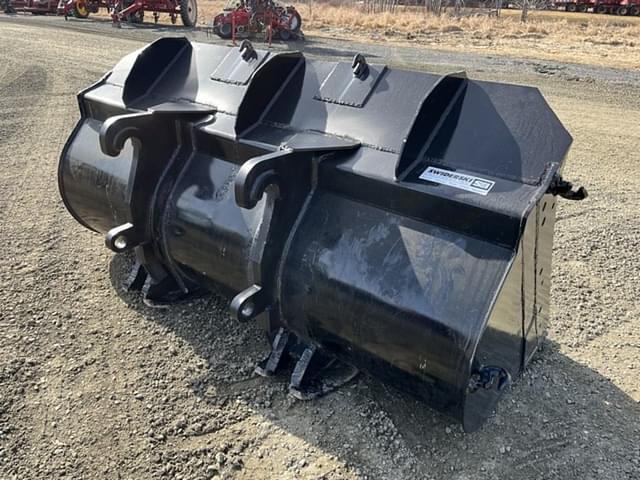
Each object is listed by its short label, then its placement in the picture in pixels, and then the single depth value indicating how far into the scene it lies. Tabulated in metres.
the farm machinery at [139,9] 17.72
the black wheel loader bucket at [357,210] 1.75
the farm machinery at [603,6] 27.61
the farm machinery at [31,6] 20.66
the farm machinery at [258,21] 14.51
